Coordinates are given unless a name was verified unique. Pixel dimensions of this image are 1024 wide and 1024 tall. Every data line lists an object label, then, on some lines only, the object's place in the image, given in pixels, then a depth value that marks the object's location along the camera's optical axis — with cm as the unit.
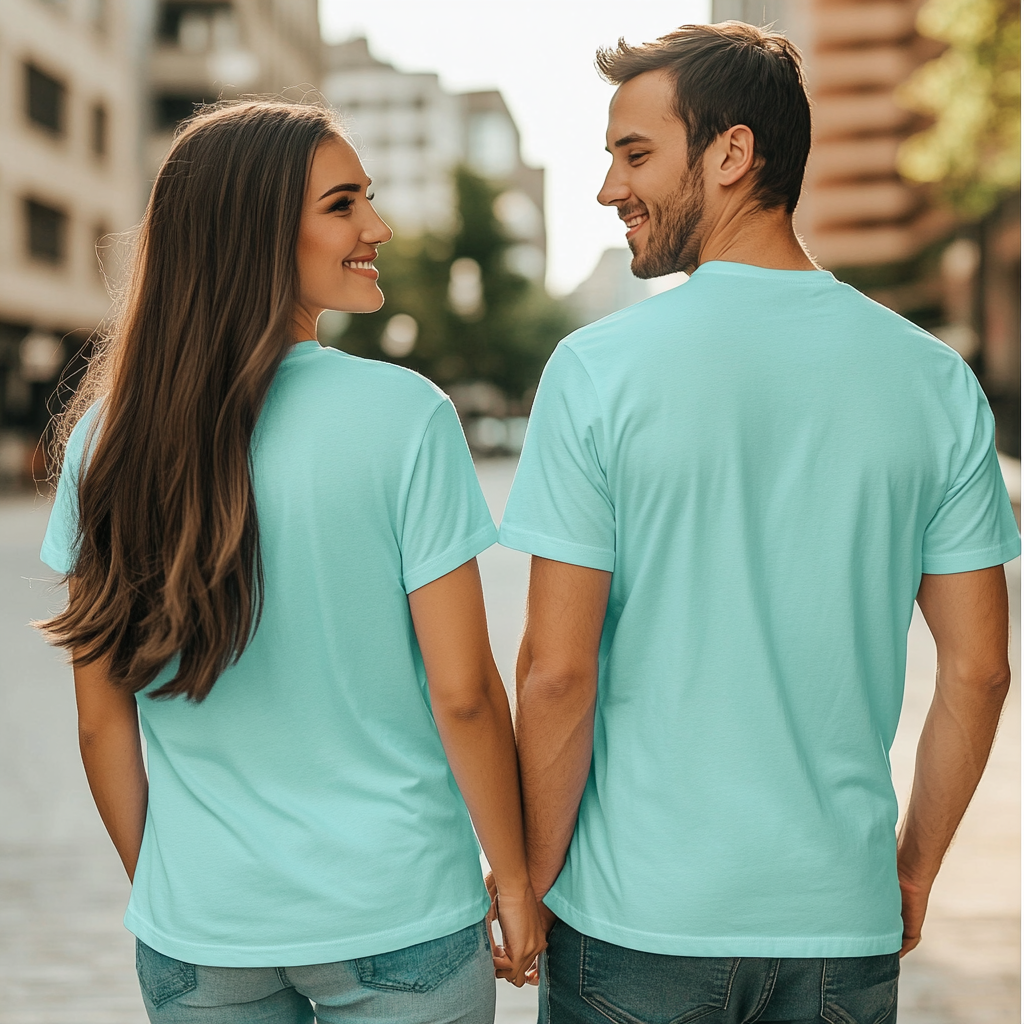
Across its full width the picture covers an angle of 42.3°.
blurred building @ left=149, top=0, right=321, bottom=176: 4334
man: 189
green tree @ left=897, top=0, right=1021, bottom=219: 1591
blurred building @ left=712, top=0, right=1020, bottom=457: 5216
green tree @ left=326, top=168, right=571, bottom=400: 5141
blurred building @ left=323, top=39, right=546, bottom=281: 11088
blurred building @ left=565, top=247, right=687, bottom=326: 16704
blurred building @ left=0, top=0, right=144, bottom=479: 3111
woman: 188
